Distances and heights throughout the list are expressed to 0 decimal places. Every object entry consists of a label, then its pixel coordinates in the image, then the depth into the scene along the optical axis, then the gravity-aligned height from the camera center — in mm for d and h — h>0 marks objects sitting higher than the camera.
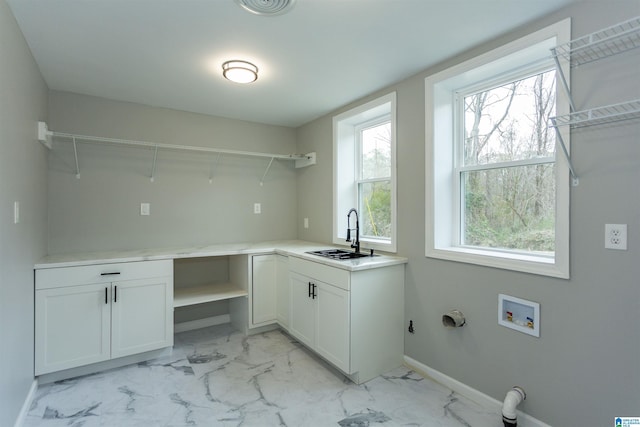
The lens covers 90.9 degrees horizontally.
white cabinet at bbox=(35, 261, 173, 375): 2262 -752
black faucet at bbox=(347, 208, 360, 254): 2793 -230
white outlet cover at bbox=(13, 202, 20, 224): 1766 +16
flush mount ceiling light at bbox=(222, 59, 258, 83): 2293 +1071
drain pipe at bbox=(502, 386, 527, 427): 1745 -1060
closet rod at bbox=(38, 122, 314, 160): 2416 +673
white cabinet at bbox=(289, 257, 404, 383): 2266 -779
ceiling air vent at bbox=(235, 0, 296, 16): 1615 +1100
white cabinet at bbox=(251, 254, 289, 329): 3150 -749
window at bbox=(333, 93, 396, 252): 3047 +471
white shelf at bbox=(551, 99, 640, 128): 1452 +499
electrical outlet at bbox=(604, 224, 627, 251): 1497 -94
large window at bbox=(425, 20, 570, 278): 1831 +367
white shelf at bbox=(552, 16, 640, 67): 1431 +834
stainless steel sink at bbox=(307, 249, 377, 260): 2757 -342
